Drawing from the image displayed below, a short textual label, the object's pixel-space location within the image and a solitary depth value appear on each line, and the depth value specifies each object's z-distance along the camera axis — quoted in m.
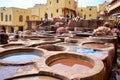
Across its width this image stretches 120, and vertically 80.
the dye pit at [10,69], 2.32
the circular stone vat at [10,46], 4.51
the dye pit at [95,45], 4.57
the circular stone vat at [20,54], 3.32
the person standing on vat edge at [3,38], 5.01
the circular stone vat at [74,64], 2.18
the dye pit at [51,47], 4.42
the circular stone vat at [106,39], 5.02
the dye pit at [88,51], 3.58
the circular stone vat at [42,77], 2.15
